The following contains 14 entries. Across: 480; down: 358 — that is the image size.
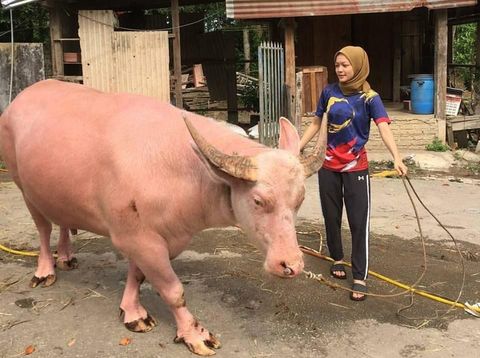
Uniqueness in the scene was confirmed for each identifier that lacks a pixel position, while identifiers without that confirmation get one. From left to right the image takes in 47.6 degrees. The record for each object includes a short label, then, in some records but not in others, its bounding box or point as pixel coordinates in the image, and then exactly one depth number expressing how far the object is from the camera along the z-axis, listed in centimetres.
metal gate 933
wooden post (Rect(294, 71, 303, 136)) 993
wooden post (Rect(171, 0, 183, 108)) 991
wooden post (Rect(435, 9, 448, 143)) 987
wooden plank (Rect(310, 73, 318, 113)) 1036
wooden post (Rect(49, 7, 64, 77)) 1022
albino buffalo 297
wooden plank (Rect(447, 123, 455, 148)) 1034
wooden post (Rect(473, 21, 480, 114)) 1128
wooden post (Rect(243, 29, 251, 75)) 2042
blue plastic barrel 1026
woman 401
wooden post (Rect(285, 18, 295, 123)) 978
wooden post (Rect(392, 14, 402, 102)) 1280
